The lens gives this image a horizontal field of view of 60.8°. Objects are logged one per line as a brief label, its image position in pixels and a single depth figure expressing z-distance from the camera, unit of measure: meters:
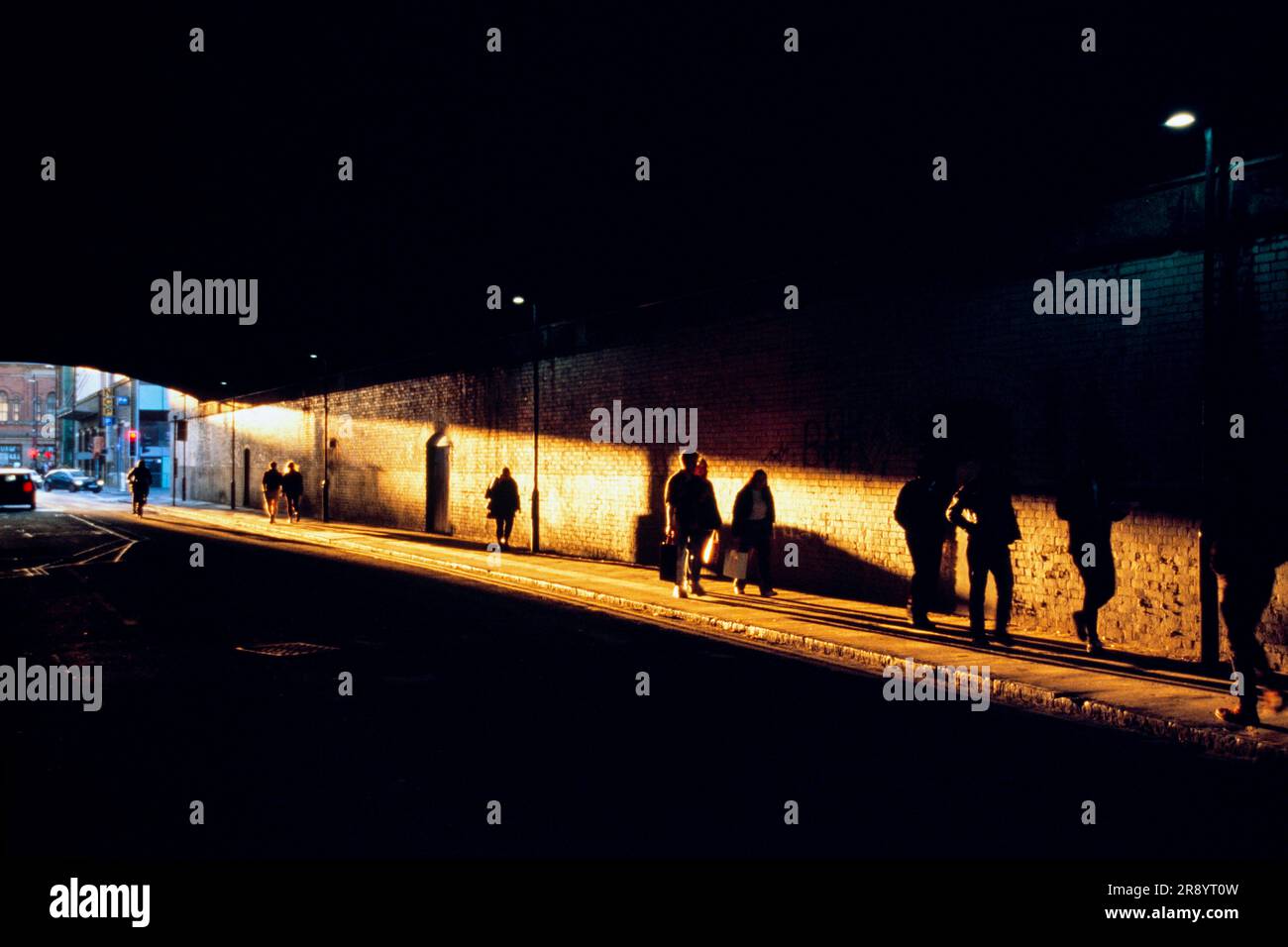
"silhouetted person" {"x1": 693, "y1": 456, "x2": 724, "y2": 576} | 14.73
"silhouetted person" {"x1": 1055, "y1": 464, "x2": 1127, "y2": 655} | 10.64
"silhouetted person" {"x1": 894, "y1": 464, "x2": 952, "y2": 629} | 11.93
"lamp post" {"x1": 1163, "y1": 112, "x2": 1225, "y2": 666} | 9.69
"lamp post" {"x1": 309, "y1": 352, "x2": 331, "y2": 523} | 36.06
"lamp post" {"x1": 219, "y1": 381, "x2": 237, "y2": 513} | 46.41
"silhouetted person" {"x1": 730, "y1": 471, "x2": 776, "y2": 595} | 14.97
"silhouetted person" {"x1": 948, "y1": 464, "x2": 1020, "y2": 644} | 10.84
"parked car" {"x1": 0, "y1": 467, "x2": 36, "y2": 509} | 43.16
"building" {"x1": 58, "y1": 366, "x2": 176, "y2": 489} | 67.44
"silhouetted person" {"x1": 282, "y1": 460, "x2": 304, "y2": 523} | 31.22
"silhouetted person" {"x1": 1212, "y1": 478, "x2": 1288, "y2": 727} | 7.20
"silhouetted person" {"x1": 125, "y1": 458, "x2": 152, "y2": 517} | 37.50
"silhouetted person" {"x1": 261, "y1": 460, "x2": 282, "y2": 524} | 32.78
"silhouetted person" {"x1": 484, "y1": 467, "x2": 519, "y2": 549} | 22.98
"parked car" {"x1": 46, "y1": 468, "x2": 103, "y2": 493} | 68.68
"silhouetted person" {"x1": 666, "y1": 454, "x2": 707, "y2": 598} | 14.48
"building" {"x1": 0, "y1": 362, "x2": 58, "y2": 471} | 102.75
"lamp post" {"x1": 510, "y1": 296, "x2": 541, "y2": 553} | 23.23
